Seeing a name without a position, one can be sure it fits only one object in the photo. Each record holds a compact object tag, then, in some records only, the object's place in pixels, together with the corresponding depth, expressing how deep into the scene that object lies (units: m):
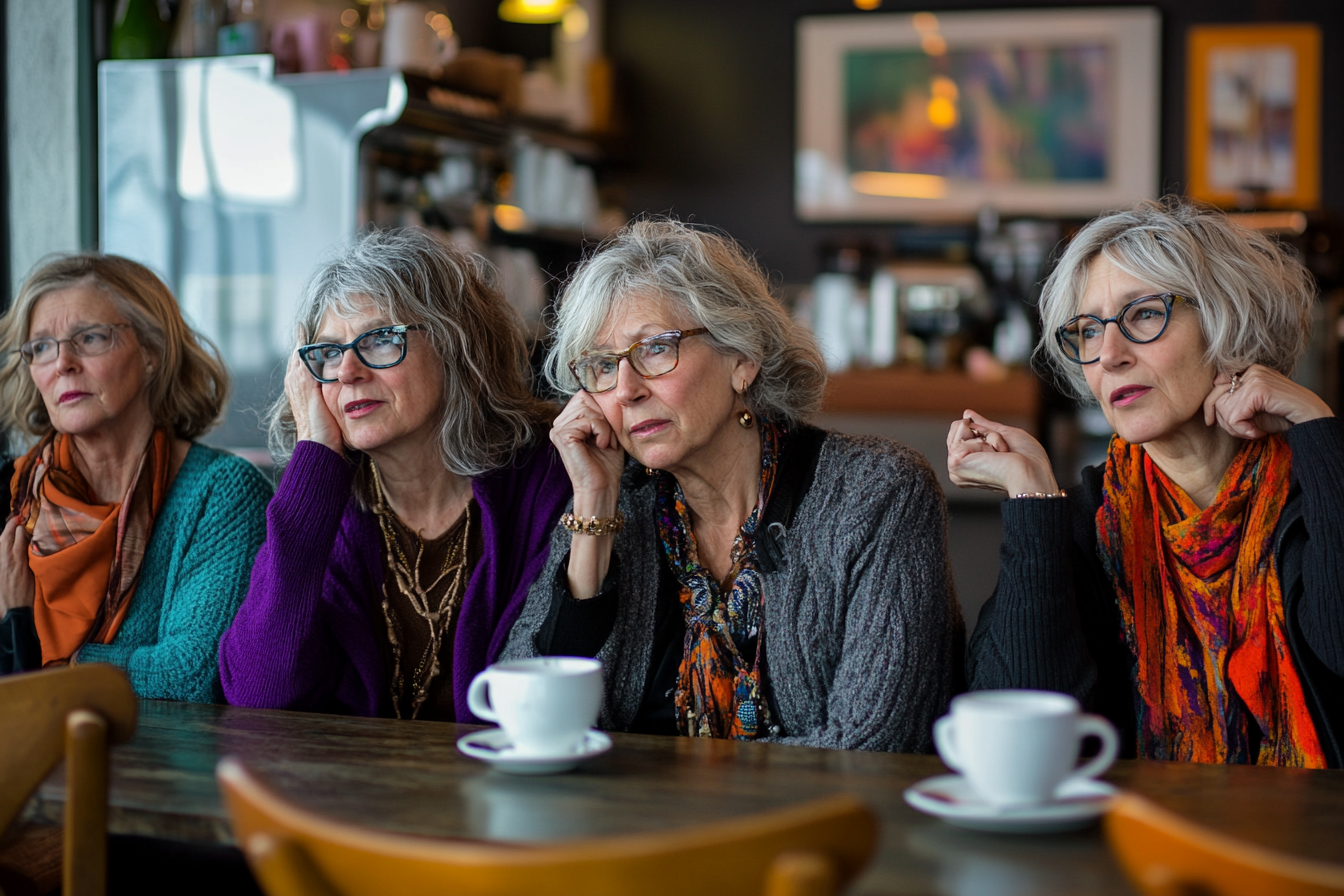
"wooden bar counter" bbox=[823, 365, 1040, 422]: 4.80
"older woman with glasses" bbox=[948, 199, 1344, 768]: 1.70
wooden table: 1.09
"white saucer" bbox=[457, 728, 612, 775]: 1.35
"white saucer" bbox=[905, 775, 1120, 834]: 1.14
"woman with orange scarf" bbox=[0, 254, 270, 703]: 2.09
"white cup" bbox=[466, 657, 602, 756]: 1.33
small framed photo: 5.30
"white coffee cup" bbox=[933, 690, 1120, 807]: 1.13
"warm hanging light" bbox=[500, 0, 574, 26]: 4.71
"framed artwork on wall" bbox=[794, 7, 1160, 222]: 5.49
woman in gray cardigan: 1.79
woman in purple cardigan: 1.95
